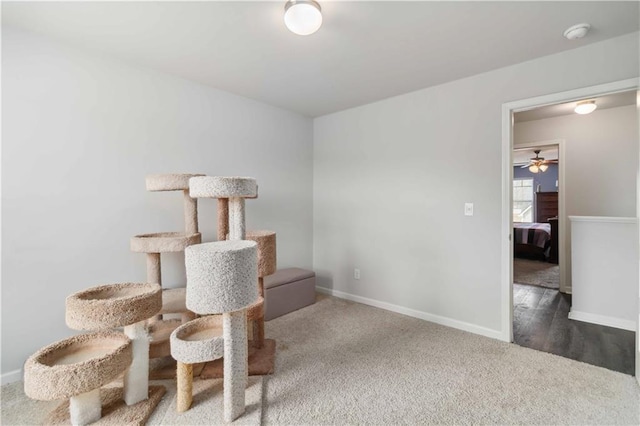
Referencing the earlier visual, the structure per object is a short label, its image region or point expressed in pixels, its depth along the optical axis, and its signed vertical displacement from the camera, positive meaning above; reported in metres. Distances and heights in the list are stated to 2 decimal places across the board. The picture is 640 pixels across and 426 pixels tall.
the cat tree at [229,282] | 1.44 -0.35
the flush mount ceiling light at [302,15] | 1.54 +0.99
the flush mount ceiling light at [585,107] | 3.25 +1.03
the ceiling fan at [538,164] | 7.13 +0.94
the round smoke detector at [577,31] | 1.83 +1.04
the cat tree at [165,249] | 1.99 -0.25
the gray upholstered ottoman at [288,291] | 2.97 -0.85
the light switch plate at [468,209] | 2.63 -0.04
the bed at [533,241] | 5.39 -0.70
